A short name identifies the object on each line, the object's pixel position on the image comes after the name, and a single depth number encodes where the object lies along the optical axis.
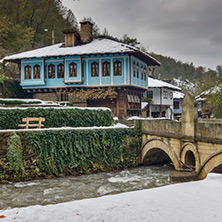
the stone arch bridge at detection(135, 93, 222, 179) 11.45
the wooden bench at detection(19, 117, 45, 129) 15.90
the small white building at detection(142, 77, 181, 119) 36.34
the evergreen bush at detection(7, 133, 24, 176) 14.23
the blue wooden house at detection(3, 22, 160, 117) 26.12
